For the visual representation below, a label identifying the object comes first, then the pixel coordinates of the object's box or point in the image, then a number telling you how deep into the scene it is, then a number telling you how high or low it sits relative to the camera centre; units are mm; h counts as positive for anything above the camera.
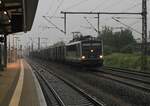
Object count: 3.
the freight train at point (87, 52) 34656 -175
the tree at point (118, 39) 85250 +2313
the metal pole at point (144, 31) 31500 +1431
